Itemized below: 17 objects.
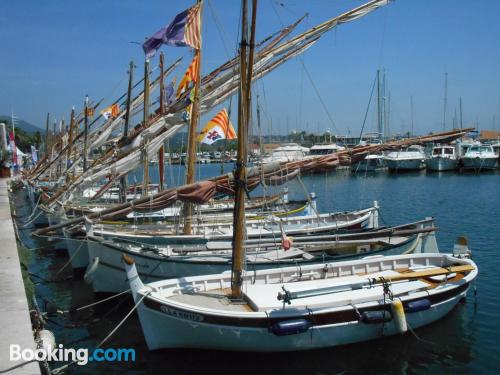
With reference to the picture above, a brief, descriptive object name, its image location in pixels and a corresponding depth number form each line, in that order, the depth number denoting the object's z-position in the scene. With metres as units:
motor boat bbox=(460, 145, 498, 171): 77.56
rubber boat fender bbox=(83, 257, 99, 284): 16.52
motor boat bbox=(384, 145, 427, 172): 83.44
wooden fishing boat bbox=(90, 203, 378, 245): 18.91
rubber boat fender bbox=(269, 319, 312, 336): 10.95
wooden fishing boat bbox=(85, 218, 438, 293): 15.46
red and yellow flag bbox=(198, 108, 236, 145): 25.94
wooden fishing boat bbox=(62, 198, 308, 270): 20.14
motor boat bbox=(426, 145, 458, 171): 80.62
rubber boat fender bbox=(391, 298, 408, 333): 12.08
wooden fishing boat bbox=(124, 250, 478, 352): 11.16
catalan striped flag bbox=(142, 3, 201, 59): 16.27
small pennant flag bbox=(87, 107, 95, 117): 35.76
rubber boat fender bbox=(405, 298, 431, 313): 12.45
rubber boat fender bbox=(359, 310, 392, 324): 11.75
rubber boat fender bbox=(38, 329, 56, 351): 10.35
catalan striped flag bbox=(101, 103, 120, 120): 31.01
